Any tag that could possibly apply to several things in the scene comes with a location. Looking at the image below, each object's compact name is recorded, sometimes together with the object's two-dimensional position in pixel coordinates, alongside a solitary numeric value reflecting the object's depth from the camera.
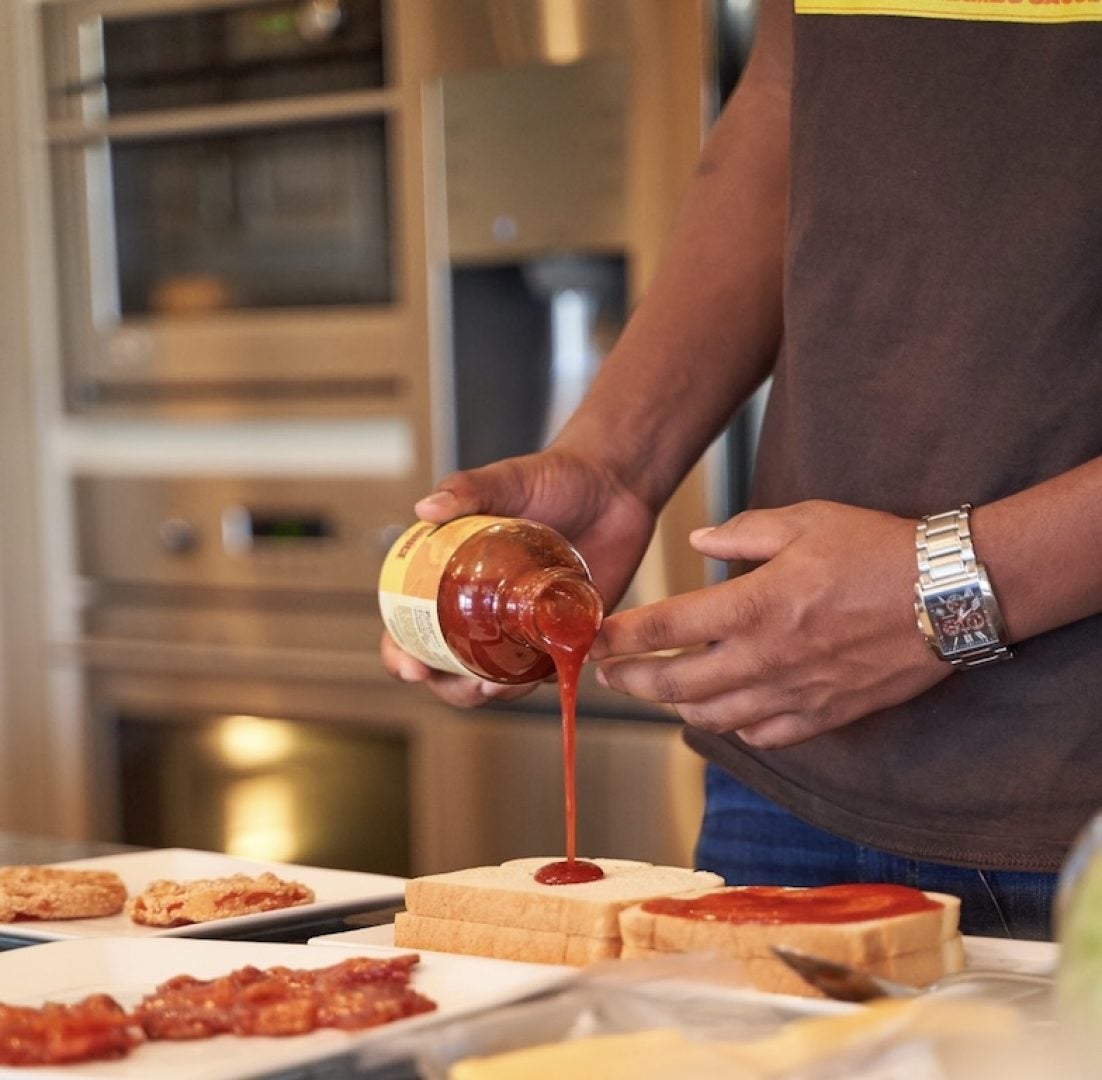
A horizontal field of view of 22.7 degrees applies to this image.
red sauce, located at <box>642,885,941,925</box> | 1.07
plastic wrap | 0.84
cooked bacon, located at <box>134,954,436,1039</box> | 1.03
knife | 0.96
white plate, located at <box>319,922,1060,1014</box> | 1.12
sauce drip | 1.26
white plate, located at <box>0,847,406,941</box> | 1.27
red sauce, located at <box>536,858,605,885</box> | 1.19
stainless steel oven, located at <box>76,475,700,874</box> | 2.48
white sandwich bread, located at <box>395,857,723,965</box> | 1.13
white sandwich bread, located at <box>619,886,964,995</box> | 1.04
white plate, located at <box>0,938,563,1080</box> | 0.99
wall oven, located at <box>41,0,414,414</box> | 2.65
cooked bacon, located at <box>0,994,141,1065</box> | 1.01
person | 1.26
